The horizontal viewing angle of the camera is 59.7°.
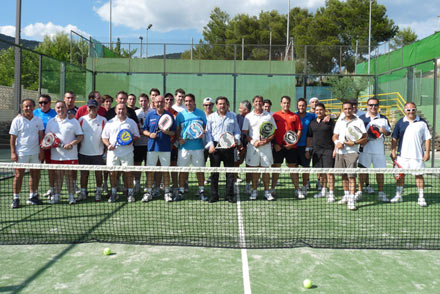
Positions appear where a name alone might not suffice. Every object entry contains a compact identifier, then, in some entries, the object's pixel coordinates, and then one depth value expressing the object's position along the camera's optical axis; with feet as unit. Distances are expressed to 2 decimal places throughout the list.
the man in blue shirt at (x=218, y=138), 23.03
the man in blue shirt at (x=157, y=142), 22.75
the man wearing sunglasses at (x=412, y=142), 22.58
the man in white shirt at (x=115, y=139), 22.08
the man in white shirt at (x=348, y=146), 21.53
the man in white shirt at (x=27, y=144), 21.07
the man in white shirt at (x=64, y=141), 21.68
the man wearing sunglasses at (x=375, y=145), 23.18
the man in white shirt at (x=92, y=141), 22.61
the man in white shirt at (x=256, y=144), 23.40
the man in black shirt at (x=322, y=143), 23.30
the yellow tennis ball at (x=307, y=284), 11.83
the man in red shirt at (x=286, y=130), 24.07
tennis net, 16.21
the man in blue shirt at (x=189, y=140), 22.99
